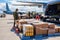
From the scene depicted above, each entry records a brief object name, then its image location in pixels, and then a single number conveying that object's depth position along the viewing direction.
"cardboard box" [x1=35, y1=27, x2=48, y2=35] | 2.52
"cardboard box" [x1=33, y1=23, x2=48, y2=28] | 2.67
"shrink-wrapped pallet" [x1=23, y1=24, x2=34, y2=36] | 2.44
